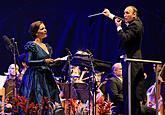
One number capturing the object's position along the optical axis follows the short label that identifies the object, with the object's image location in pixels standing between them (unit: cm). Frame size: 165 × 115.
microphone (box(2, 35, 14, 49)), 1080
